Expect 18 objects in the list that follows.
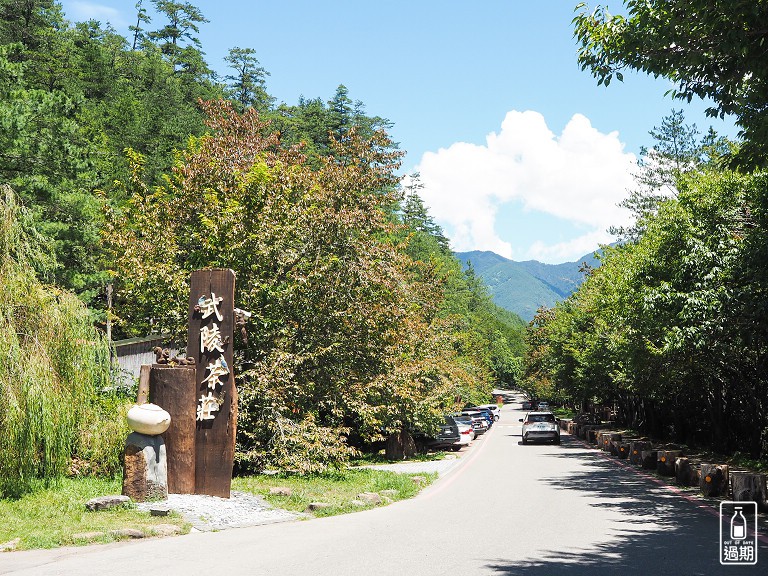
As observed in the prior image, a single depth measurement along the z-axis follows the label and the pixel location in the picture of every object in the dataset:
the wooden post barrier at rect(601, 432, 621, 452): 27.81
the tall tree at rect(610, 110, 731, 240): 44.28
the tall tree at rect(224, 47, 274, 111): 69.50
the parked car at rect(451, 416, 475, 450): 32.09
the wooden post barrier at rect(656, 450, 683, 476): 18.25
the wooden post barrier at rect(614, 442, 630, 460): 24.30
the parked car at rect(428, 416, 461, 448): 30.62
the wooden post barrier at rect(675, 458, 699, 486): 15.82
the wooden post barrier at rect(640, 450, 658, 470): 20.42
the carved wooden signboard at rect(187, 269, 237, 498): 12.81
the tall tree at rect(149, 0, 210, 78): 71.71
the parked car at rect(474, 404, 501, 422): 61.90
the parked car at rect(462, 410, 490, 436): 42.35
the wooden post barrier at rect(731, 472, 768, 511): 11.80
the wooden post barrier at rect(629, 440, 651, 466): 21.50
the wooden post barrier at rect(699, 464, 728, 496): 13.78
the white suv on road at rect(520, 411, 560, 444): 33.69
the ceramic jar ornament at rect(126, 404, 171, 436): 11.62
